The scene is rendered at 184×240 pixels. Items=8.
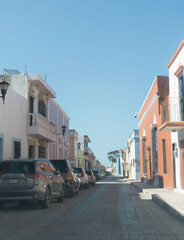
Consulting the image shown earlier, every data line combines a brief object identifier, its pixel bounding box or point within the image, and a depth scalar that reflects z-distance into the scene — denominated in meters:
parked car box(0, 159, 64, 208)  10.80
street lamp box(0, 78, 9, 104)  14.30
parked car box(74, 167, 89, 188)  23.47
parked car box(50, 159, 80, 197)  16.23
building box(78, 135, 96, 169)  69.78
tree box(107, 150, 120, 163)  142.62
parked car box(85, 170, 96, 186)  30.41
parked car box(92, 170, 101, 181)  45.62
